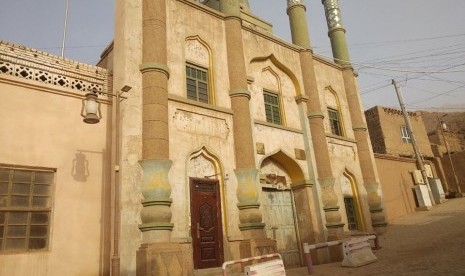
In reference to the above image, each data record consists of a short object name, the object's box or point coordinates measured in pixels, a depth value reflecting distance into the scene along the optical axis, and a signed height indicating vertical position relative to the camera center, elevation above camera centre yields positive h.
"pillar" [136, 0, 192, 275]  8.26 +2.38
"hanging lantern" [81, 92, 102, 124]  7.69 +3.17
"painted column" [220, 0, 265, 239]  10.78 +3.60
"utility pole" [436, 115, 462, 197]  26.45 +3.31
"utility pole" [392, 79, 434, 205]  22.64 +5.10
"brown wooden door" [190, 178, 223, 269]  9.80 +0.64
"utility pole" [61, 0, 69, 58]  11.19 +7.40
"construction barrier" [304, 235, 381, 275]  9.90 -0.58
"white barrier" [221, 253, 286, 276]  7.14 -0.56
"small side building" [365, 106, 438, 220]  19.69 +5.63
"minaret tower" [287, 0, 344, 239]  13.52 +4.67
